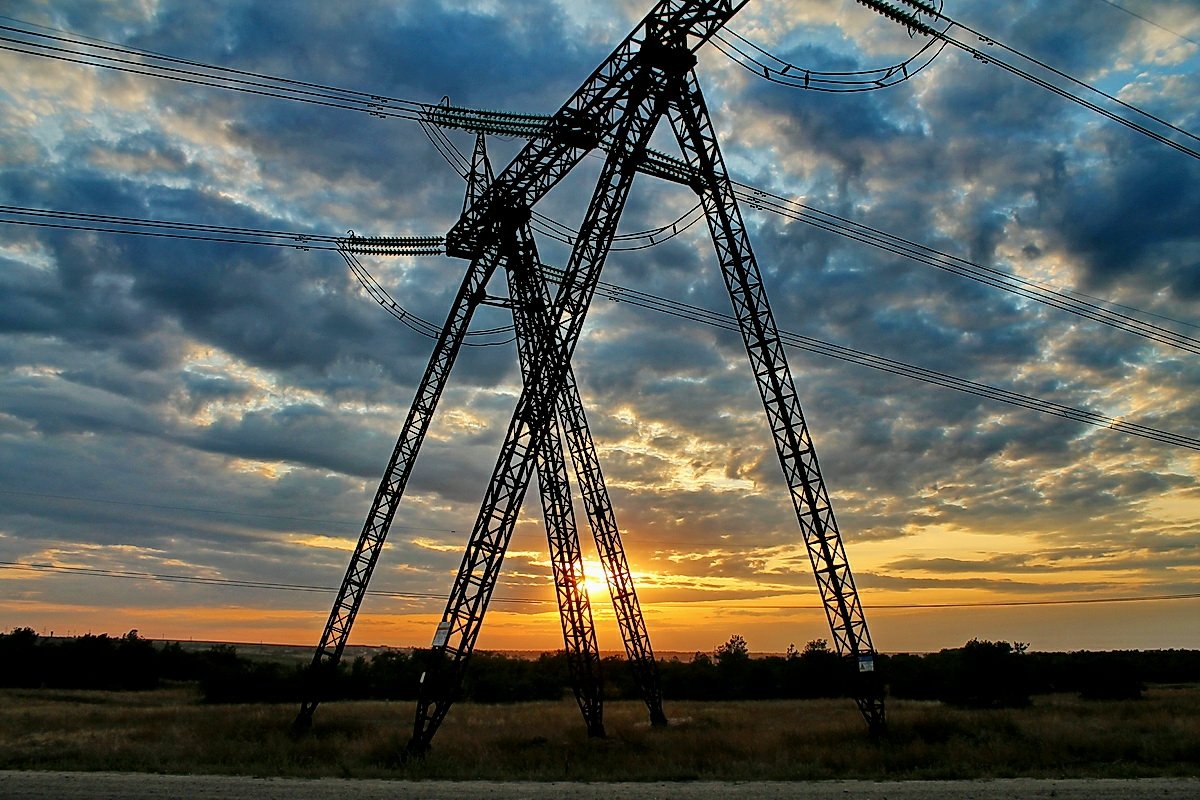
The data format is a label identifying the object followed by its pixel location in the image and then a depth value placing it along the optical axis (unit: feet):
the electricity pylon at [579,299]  81.10
